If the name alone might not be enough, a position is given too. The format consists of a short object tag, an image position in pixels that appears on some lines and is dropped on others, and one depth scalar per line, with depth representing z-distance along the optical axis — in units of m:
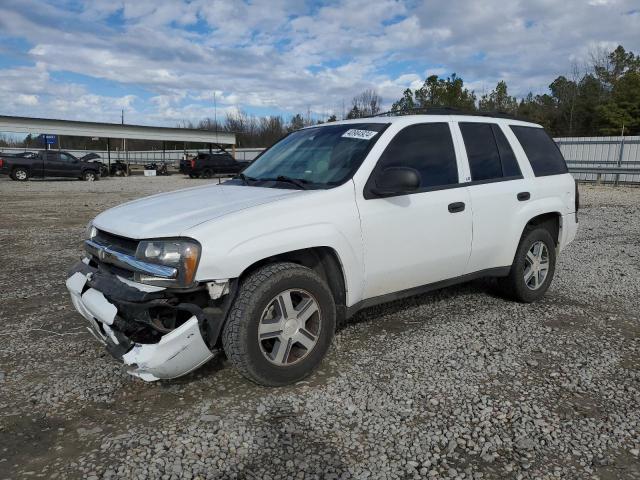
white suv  2.90
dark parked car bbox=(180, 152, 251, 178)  30.58
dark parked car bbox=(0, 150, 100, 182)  25.48
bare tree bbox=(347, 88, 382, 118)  52.59
